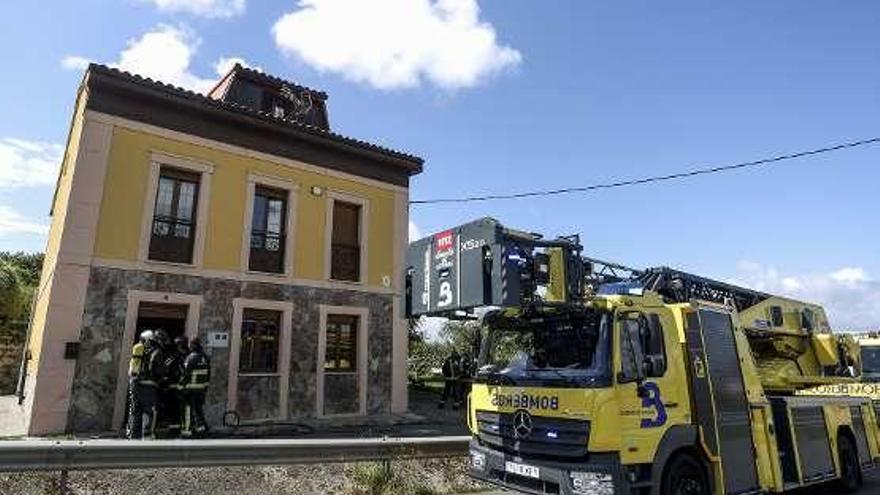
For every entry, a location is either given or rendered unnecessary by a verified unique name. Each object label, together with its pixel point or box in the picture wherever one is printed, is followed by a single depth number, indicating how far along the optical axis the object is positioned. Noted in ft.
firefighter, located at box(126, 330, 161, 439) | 39.60
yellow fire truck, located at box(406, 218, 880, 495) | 22.29
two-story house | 44.29
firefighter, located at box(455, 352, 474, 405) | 65.39
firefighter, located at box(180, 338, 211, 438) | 41.34
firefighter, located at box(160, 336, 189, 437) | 42.14
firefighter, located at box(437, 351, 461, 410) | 66.64
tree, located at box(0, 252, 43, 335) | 83.34
